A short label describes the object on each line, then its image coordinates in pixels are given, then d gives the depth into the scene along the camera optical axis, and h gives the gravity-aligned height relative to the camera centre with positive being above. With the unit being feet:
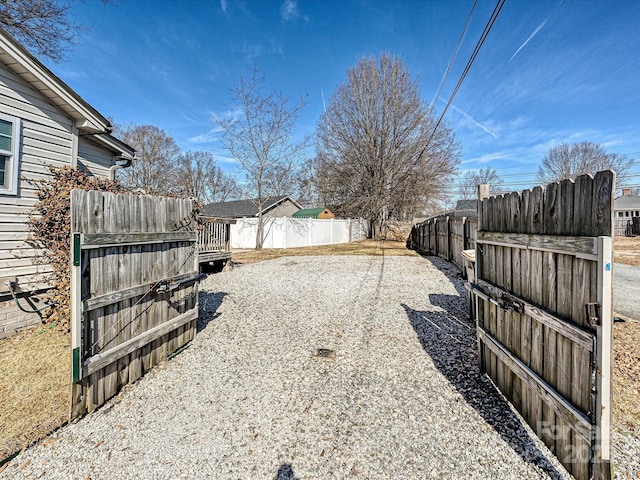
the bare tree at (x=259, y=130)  54.03 +19.50
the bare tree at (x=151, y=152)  89.25 +24.91
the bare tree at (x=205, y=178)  106.22 +21.70
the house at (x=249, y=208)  83.61 +7.99
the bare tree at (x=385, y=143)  68.95 +21.90
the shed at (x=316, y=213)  84.79 +6.19
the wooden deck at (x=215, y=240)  28.09 -0.61
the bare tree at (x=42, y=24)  22.03 +16.11
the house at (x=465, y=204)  98.40 +11.18
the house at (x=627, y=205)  103.35 +11.80
